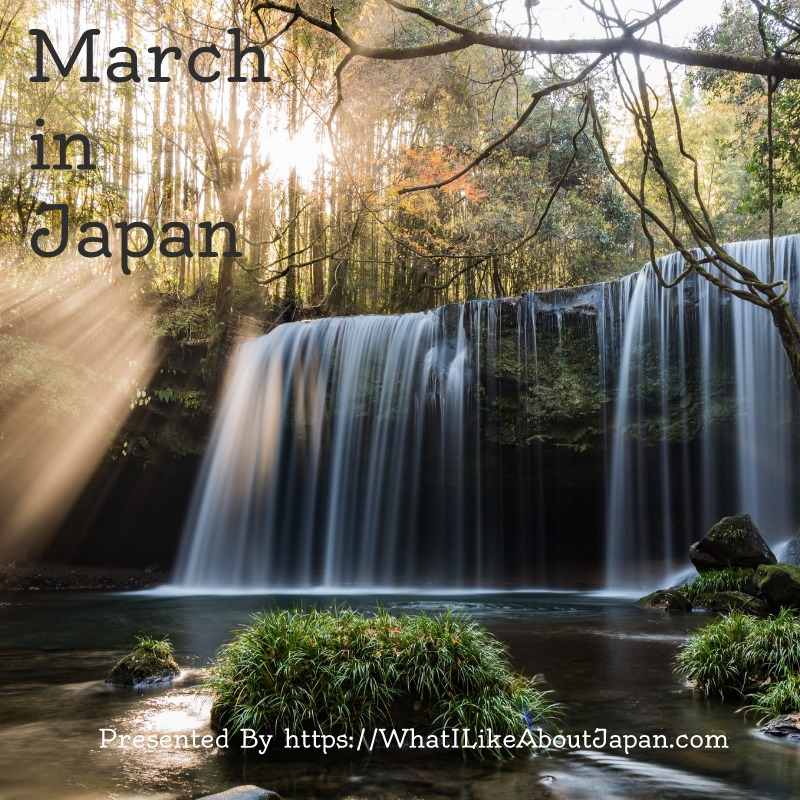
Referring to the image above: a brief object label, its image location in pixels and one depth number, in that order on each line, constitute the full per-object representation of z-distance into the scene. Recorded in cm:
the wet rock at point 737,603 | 975
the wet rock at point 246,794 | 360
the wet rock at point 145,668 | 678
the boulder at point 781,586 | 902
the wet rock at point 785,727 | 505
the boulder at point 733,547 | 1125
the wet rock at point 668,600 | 1124
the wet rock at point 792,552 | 1194
